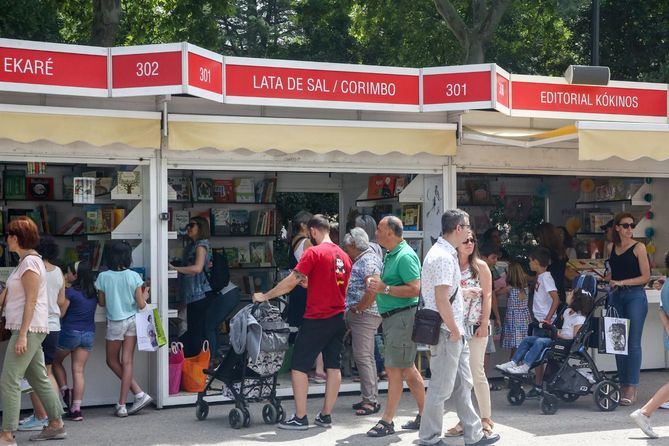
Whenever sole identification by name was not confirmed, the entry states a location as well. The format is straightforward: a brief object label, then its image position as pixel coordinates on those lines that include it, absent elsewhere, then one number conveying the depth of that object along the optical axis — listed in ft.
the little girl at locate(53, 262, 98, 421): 25.58
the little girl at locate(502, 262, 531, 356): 30.66
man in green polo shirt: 23.18
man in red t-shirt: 23.98
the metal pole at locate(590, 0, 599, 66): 54.60
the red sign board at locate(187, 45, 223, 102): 25.91
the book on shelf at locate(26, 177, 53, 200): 35.14
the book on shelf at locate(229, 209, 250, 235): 38.99
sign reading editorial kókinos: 31.19
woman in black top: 28.27
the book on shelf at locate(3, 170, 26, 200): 34.83
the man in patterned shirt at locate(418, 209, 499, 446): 21.02
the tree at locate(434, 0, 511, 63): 63.41
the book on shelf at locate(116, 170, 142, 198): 28.32
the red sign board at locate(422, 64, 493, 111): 29.37
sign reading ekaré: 24.76
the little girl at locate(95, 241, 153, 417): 26.32
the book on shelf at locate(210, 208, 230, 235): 38.63
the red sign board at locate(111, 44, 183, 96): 25.73
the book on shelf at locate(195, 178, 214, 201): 37.99
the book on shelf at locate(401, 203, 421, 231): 32.37
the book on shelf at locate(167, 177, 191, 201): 37.37
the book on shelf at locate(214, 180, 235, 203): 38.55
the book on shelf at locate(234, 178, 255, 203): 38.88
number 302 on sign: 25.86
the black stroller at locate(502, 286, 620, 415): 26.96
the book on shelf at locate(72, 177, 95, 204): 28.81
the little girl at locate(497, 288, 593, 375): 27.43
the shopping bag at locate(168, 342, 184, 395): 28.14
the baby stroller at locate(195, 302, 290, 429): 24.68
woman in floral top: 22.26
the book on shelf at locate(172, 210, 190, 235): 37.01
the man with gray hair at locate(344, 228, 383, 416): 26.02
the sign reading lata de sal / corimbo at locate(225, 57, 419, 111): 27.50
